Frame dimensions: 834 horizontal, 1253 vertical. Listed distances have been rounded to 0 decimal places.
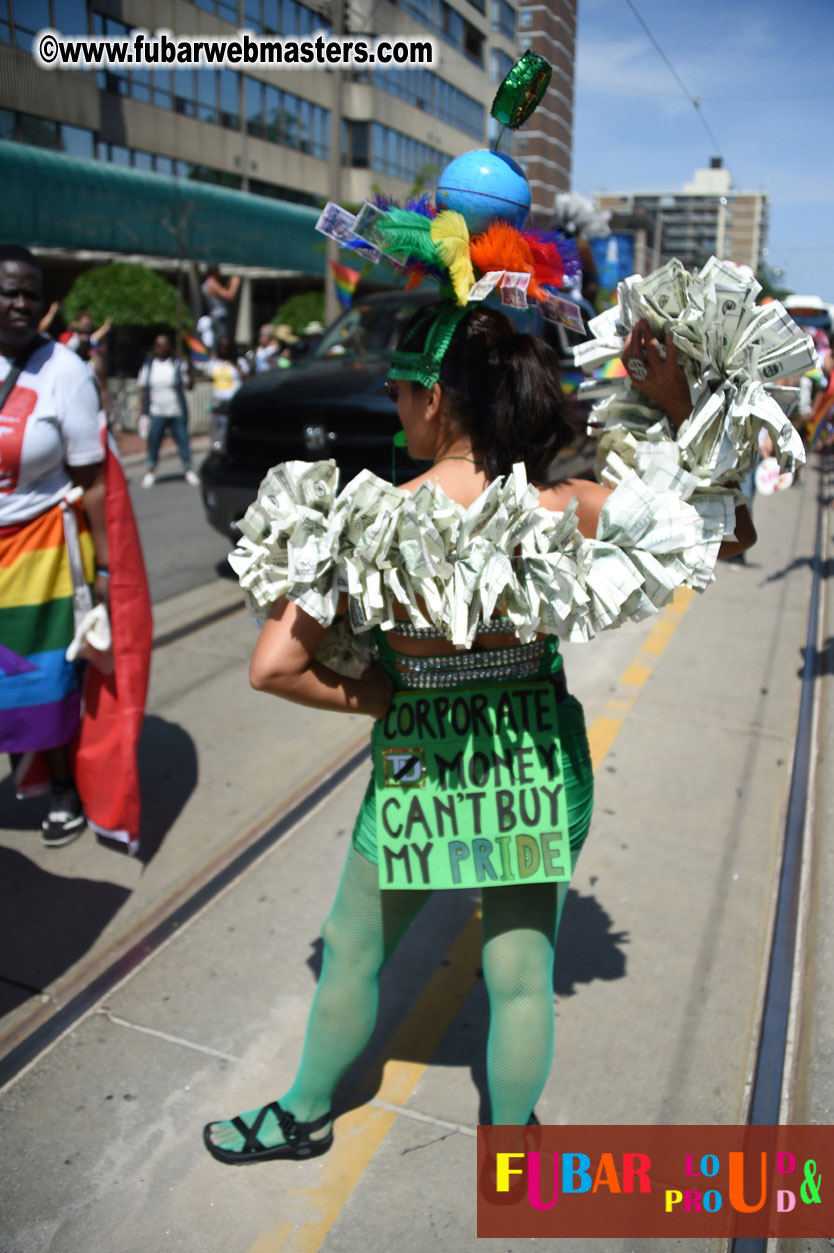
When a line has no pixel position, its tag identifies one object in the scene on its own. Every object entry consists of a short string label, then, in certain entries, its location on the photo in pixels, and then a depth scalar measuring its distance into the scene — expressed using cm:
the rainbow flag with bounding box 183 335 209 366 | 1950
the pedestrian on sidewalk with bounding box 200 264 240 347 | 1498
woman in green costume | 175
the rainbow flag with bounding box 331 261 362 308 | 811
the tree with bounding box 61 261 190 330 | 1966
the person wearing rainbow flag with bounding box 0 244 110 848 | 312
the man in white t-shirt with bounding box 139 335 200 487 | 1184
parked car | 661
